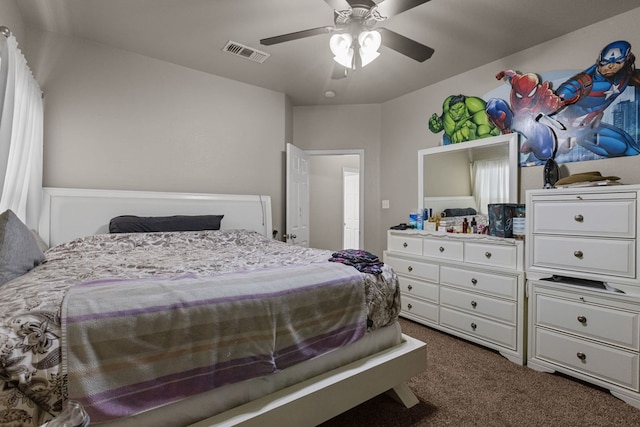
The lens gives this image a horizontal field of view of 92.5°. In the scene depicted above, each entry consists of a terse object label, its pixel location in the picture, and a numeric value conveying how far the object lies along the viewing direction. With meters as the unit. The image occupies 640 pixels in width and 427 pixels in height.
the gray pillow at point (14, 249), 1.37
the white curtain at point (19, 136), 1.72
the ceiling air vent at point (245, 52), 2.77
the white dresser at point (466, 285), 2.36
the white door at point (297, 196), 3.67
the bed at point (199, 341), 0.90
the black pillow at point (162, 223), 2.61
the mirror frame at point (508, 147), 2.79
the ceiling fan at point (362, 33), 1.74
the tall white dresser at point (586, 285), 1.82
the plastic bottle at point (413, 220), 3.43
